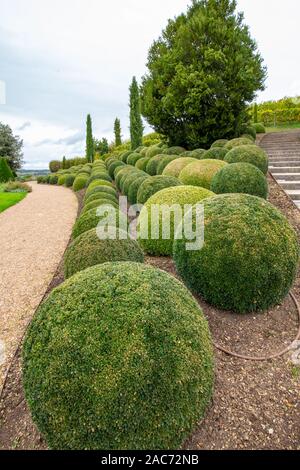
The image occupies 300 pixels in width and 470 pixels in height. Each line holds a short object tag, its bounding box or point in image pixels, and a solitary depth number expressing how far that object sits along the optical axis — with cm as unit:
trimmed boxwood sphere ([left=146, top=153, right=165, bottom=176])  1374
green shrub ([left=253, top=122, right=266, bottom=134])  2080
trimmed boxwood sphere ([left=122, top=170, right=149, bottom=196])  1173
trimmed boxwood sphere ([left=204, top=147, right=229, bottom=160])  1078
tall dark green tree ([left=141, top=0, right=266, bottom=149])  1298
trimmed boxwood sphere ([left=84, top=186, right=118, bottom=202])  1073
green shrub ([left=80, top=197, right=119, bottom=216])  779
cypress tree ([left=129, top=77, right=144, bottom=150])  2462
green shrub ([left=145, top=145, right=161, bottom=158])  1669
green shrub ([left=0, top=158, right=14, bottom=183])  2759
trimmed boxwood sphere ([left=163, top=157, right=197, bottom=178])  1054
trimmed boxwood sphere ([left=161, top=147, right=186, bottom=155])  1498
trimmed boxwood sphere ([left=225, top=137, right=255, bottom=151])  1149
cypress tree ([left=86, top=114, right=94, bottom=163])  3441
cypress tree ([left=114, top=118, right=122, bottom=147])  3697
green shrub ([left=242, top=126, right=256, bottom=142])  1560
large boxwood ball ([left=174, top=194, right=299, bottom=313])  376
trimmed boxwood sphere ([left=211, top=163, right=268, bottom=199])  687
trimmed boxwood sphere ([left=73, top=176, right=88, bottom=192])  2012
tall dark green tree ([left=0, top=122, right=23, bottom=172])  3522
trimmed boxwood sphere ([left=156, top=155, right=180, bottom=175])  1255
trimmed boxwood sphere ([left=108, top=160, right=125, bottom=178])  1875
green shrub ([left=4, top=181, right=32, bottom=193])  2178
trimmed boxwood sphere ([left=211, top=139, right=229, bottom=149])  1281
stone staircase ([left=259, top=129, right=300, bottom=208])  949
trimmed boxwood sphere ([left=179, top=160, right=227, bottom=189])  863
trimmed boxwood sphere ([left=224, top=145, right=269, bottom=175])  873
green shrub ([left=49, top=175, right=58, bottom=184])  2880
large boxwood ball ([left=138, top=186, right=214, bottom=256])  583
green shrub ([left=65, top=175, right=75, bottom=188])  2422
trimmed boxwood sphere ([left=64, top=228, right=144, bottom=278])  441
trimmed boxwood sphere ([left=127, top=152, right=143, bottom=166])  1853
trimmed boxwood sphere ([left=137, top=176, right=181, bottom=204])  776
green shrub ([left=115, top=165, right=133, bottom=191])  1393
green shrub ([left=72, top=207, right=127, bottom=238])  601
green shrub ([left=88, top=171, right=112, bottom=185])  1574
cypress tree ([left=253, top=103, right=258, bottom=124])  2585
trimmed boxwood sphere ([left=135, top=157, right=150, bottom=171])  1561
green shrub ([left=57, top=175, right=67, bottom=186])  2638
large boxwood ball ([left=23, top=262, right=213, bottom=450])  206
